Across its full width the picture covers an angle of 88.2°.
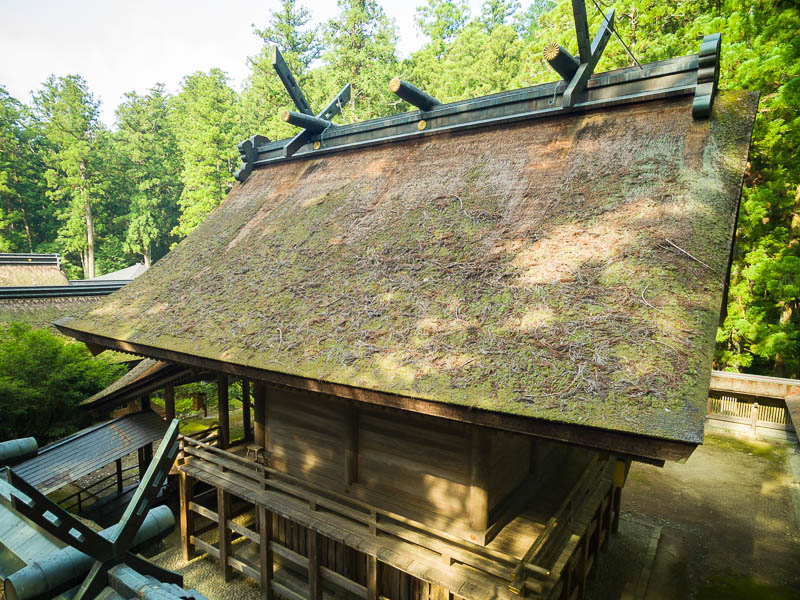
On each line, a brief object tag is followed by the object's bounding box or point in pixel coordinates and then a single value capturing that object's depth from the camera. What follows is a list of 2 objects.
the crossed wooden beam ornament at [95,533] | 1.61
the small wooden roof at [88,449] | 6.12
